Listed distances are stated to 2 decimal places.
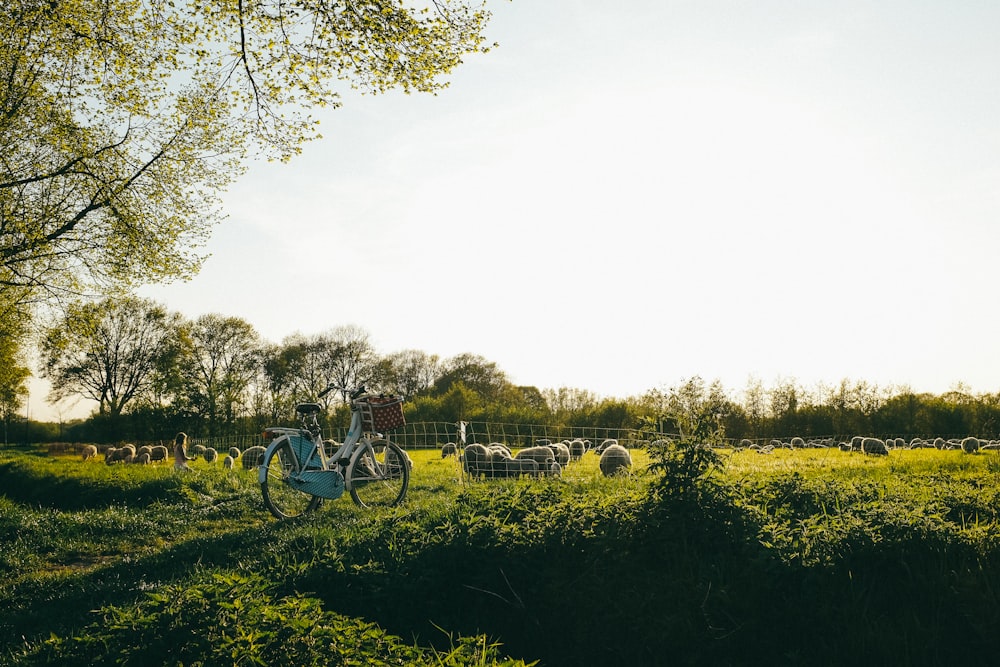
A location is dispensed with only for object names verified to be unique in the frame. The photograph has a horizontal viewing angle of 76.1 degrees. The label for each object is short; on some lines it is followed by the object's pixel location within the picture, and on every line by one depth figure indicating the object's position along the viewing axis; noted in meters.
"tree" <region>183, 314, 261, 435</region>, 51.25
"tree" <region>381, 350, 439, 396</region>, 59.25
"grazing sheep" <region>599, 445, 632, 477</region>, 15.52
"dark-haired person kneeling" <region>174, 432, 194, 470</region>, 19.45
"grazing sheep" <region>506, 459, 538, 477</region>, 14.77
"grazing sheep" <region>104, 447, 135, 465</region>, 30.28
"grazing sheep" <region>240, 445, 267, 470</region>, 23.11
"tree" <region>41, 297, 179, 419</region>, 52.06
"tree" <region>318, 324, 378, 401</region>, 54.56
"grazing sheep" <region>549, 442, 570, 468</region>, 18.47
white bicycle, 9.42
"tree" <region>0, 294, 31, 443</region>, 22.24
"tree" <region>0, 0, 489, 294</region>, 10.86
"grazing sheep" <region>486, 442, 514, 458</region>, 16.87
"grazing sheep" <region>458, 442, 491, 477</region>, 15.04
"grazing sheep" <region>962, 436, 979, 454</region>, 27.91
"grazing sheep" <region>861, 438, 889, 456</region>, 28.39
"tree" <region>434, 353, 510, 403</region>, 57.25
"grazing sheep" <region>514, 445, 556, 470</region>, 15.10
